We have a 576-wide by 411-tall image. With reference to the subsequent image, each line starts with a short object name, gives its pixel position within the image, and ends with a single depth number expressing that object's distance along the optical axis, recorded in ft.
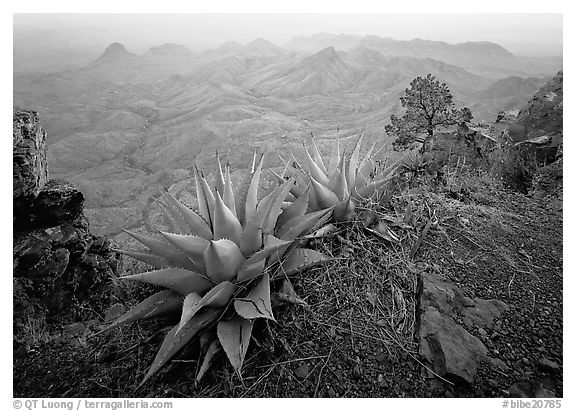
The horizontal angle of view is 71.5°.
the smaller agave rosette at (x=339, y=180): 5.87
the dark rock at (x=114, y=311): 6.14
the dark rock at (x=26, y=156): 6.92
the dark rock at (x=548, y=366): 4.40
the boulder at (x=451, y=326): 4.36
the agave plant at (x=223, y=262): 4.37
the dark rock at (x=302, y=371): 4.56
